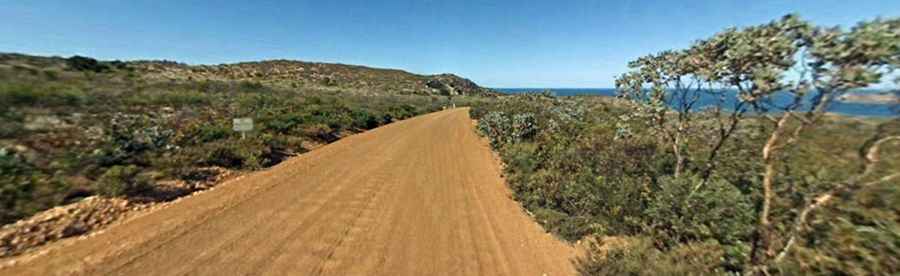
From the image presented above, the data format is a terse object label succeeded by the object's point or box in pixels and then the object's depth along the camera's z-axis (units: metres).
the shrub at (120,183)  6.19
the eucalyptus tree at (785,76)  3.11
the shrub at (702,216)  4.16
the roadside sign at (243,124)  10.57
